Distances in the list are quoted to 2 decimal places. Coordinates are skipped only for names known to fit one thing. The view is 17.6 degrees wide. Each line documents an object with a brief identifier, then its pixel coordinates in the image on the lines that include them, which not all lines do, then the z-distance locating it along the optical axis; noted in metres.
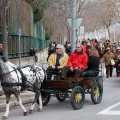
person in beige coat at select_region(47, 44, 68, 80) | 11.99
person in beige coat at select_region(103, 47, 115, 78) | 21.78
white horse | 9.92
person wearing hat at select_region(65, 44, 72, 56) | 22.95
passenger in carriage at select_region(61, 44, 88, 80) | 11.54
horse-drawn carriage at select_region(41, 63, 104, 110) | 11.22
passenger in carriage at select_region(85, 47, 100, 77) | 12.32
